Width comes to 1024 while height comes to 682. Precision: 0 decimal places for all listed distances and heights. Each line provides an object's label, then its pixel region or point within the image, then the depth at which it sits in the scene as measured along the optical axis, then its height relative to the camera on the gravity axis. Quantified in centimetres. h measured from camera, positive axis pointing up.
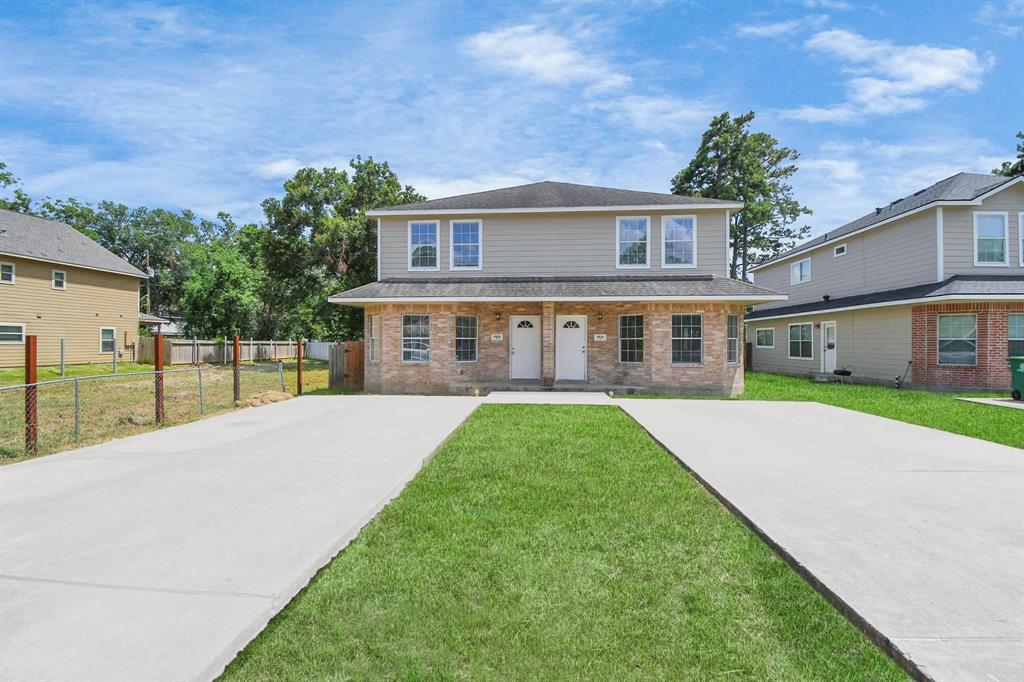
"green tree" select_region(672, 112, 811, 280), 3353 +1213
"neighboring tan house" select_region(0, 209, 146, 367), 2122 +234
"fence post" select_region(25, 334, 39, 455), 679 -88
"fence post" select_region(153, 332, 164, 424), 900 -81
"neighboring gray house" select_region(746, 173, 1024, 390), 1459 +166
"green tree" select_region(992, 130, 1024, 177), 2689 +1005
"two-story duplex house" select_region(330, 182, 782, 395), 1425 +127
